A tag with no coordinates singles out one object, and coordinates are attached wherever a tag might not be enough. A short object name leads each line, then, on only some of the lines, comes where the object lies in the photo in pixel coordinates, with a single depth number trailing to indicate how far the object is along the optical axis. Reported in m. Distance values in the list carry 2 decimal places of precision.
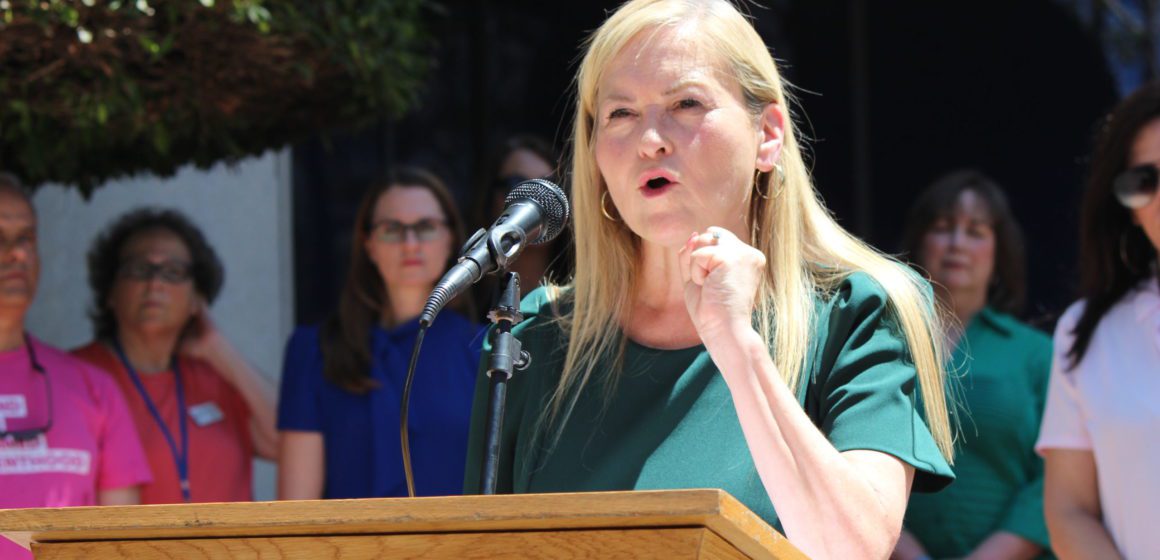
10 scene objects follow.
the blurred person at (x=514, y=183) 9.45
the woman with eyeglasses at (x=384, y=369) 8.67
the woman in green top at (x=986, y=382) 8.26
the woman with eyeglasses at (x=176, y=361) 9.19
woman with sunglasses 6.51
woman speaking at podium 4.23
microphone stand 4.41
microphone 4.25
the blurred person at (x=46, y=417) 7.80
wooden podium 3.19
